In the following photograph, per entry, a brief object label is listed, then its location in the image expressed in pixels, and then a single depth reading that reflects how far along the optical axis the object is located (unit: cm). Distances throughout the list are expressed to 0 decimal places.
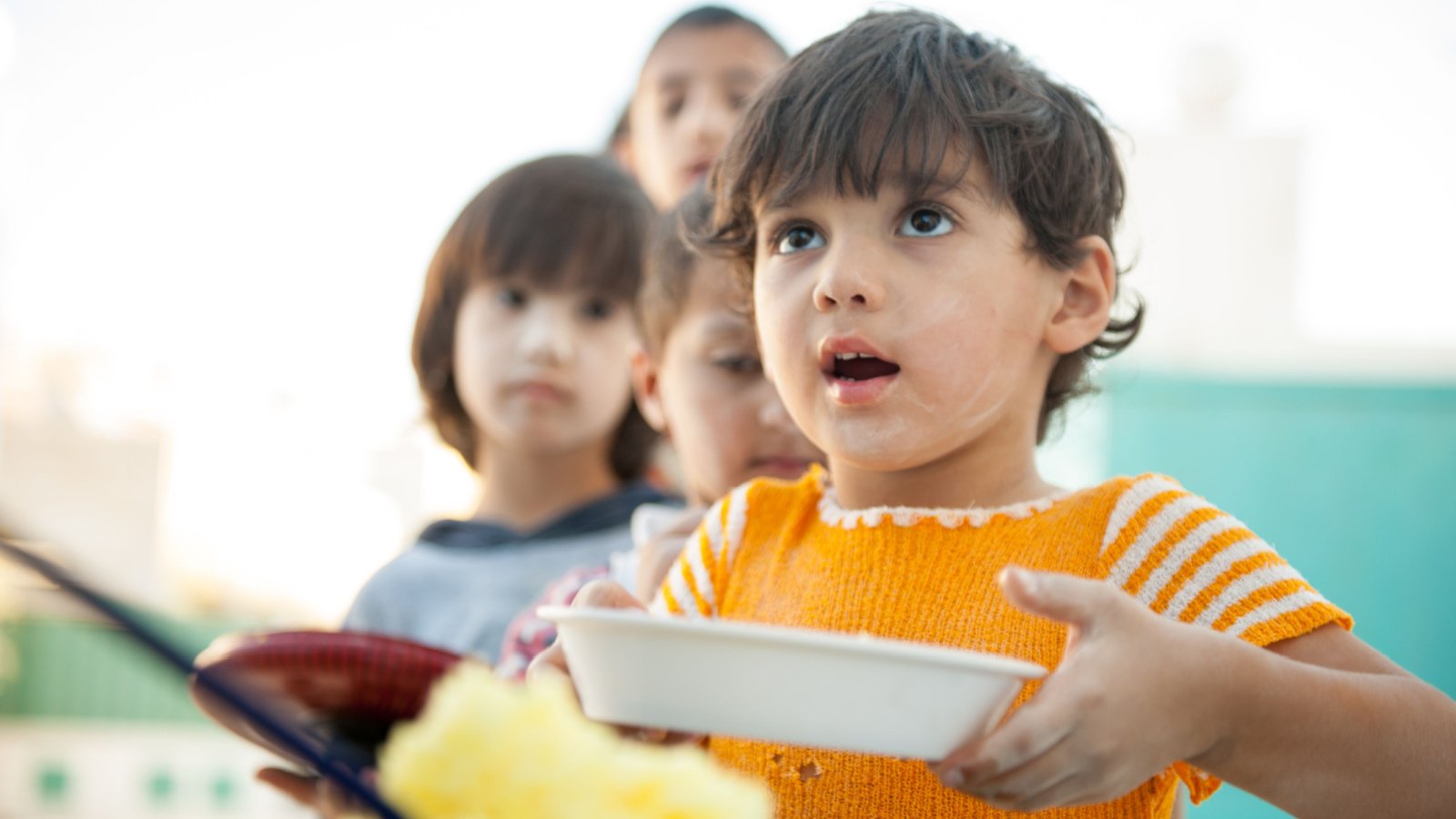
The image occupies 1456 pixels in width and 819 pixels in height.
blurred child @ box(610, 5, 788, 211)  272
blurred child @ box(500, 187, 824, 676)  182
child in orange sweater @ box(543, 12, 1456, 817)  96
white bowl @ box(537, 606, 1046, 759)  71
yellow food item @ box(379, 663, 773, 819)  56
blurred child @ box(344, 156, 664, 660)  225
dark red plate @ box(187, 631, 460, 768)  82
